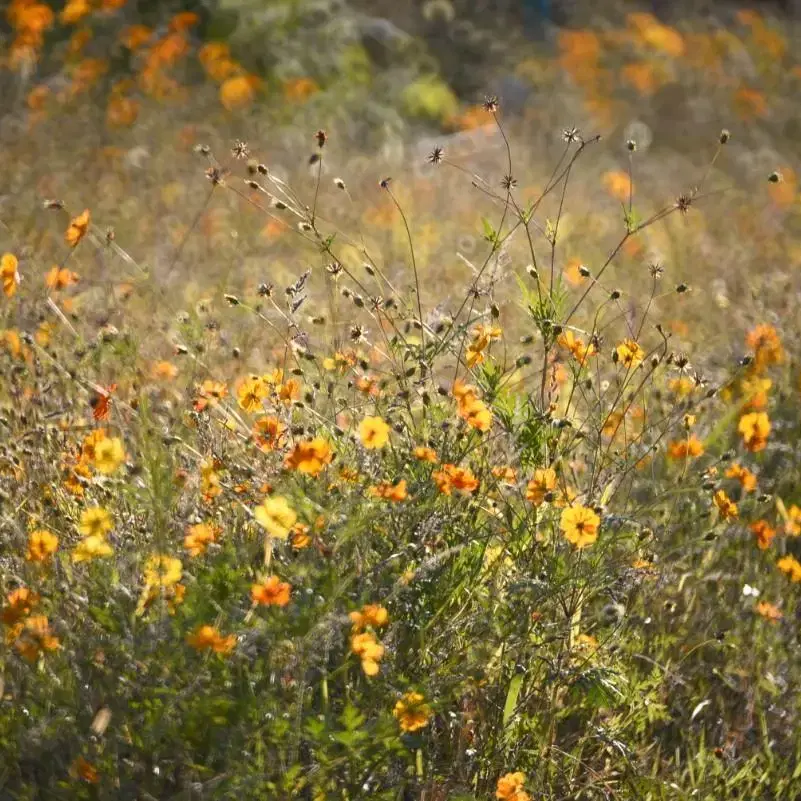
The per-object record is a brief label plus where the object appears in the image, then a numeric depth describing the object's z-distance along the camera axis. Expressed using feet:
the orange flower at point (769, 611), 32.01
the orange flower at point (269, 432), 31.17
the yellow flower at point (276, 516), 30.21
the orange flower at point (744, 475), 31.74
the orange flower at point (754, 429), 32.04
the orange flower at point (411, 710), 30.30
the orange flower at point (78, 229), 31.83
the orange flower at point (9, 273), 31.69
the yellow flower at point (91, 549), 30.35
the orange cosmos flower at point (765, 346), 33.99
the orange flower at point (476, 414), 30.81
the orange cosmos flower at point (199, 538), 30.62
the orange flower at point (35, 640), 30.19
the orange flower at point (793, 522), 32.52
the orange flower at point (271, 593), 30.12
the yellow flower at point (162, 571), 30.26
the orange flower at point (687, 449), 31.86
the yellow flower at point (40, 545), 30.63
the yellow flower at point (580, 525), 30.64
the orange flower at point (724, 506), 31.18
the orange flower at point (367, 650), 30.20
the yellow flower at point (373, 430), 30.73
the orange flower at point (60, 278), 32.29
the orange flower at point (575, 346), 31.30
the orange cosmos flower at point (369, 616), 30.25
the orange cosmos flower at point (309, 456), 30.54
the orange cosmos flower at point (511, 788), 30.52
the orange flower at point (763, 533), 32.11
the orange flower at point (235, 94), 61.38
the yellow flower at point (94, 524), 30.61
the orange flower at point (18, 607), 30.30
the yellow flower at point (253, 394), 31.39
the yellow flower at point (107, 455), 30.60
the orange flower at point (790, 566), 32.07
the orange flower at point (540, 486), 30.80
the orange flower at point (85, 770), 30.21
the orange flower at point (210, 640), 30.07
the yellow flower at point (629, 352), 31.21
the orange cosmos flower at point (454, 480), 30.69
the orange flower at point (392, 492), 30.53
